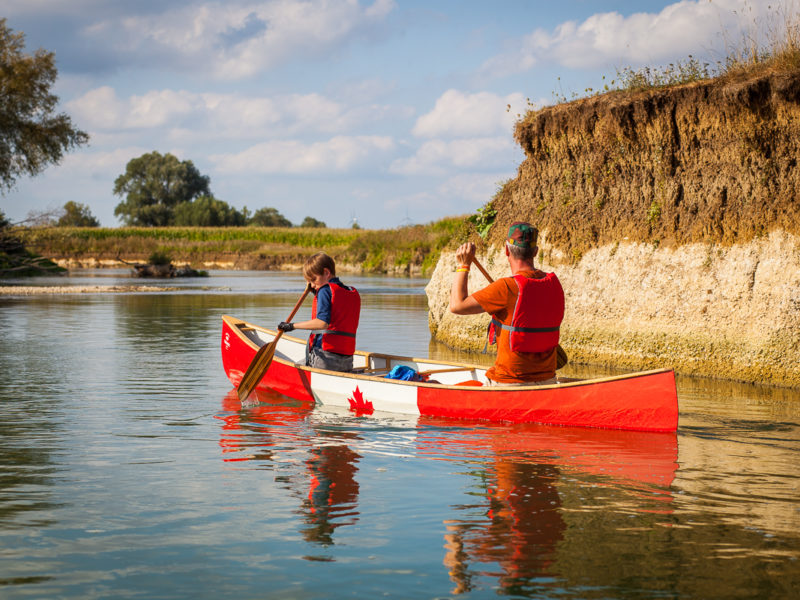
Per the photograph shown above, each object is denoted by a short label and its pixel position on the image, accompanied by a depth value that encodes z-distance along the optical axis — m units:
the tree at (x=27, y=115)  42.19
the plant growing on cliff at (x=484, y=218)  16.64
